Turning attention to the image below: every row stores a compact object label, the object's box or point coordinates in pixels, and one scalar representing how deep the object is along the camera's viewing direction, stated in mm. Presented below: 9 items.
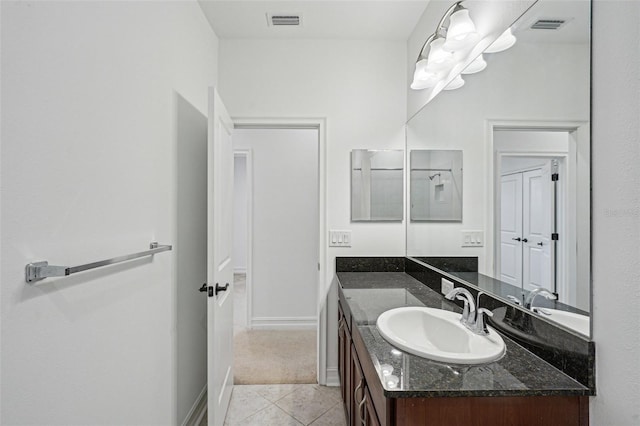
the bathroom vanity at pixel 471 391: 891
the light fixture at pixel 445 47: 1535
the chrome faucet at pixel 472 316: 1252
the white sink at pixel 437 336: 1052
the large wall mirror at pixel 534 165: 971
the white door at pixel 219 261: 1747
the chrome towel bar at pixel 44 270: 777
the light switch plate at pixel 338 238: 2455
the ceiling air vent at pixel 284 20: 2150
